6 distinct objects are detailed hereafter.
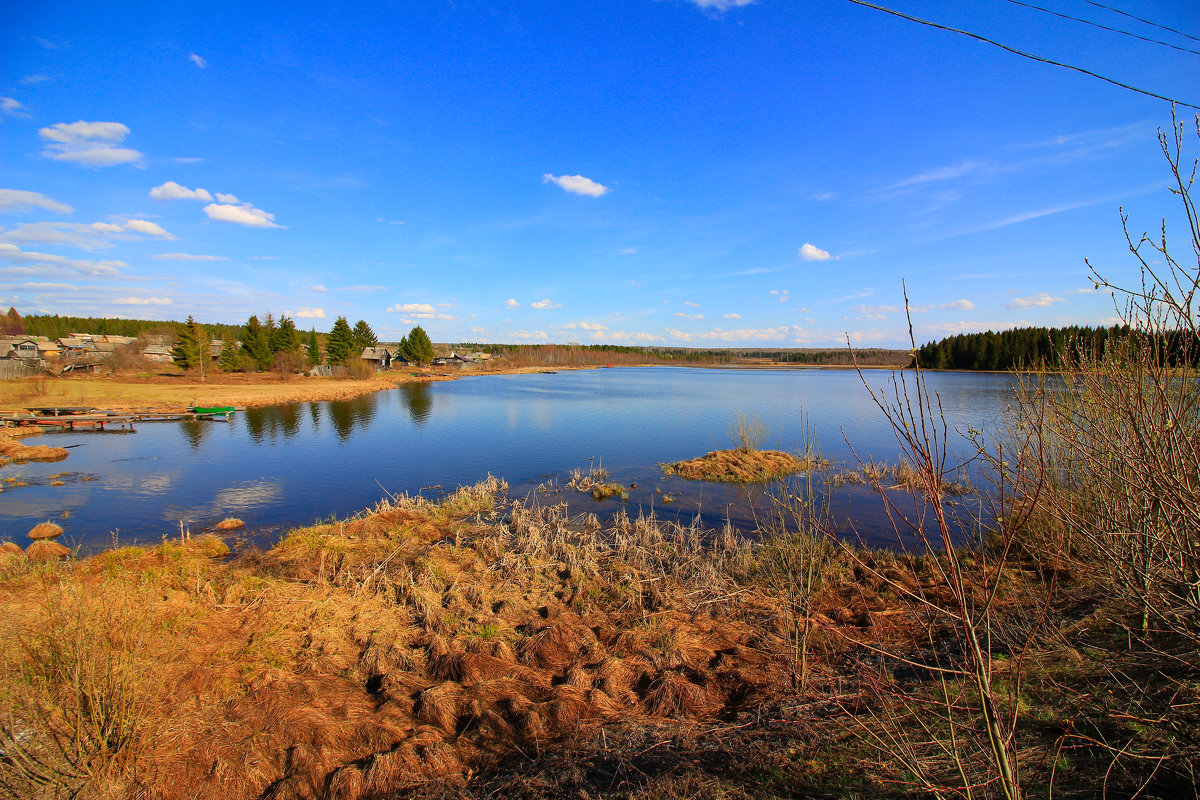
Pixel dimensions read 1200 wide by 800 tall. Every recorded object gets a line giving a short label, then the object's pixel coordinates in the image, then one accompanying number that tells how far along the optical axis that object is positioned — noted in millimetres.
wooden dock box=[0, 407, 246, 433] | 26125
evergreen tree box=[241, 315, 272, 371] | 54966
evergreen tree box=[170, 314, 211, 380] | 49531
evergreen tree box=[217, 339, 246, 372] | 55469
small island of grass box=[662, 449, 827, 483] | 17891
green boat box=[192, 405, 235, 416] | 31566
